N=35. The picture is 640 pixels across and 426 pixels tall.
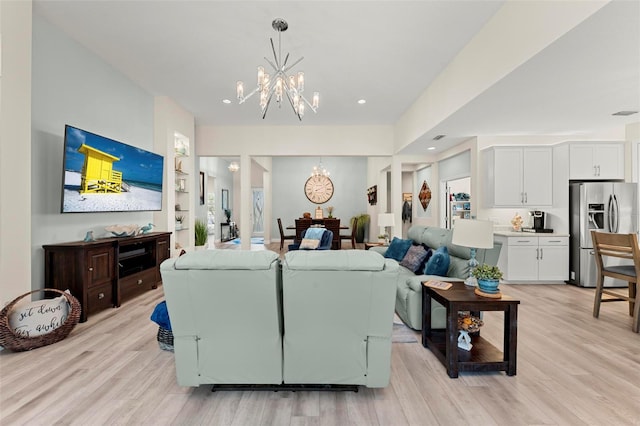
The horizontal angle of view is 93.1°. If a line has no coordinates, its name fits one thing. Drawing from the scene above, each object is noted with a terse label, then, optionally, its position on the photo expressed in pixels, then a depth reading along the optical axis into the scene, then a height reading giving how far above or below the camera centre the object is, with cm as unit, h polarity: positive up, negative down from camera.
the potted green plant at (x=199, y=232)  643 -43
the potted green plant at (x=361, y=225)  1029 -43
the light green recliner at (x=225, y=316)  171 -62
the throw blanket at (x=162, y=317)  251 -87
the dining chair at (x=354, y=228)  936 -52
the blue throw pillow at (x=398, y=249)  416 -51
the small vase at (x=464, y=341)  241 -103
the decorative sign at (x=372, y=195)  979 +59
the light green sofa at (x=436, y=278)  281 -69
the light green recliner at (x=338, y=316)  172 -62
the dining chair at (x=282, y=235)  920 -71
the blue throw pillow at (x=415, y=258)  360 -56
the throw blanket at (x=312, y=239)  608 -54
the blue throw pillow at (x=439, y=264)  313 -53
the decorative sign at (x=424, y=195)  850 +50
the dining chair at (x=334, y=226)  860 -39
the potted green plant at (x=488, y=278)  228 -50
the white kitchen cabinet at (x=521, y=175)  505 +63
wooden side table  219 -91
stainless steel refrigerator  468 -5
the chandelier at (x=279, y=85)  304 +132
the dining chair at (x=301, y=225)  852 -36
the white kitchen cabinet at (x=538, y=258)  488 -73
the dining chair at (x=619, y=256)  315 -53
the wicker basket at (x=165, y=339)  259 -109
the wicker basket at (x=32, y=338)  249 -106
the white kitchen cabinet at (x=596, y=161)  489 +84
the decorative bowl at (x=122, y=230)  390 -23
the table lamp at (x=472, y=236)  245 -19
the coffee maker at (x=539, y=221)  509 -14
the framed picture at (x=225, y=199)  1178 +53
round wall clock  1094 +84
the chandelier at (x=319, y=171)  992 +141
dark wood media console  317 -67
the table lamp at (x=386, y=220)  545 -14
